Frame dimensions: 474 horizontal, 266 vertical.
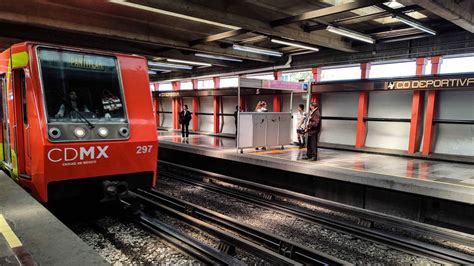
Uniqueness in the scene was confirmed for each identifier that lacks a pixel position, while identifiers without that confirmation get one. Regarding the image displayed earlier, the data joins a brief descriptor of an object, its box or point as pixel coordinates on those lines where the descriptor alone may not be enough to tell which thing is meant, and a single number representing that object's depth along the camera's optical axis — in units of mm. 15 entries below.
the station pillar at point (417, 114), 9492
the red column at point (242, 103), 15336
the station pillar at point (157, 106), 21120
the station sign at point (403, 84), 8047
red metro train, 3930
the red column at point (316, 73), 12500
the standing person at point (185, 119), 14219
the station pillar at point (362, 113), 10758
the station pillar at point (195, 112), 17917
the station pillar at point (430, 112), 9198
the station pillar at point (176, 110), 19203
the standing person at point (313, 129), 8344
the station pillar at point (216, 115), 16281
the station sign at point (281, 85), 9449
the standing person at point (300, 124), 11164
